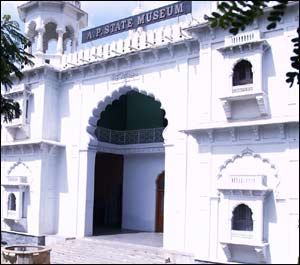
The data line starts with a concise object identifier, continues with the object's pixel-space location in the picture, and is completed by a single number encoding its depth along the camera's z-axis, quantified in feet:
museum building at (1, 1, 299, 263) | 31.65
